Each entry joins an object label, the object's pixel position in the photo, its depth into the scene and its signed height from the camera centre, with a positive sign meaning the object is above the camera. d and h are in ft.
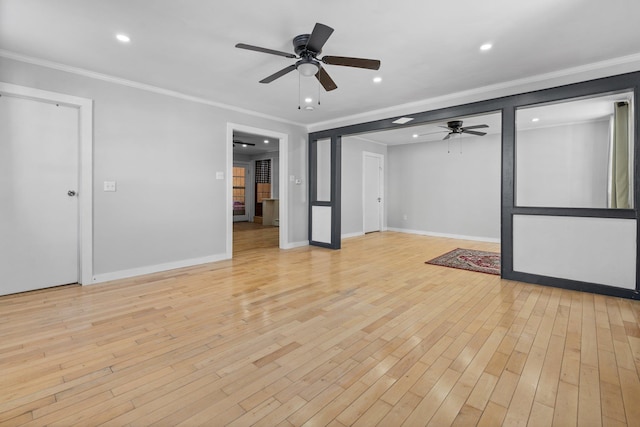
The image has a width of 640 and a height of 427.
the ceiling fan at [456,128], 17.23 +5.22
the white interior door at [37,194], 9.98 +0.57
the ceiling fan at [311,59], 7.72 +4.46
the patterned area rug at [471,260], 14.05 -2.65
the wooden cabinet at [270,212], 31.99 -0.13
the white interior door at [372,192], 25.66 +1.81
